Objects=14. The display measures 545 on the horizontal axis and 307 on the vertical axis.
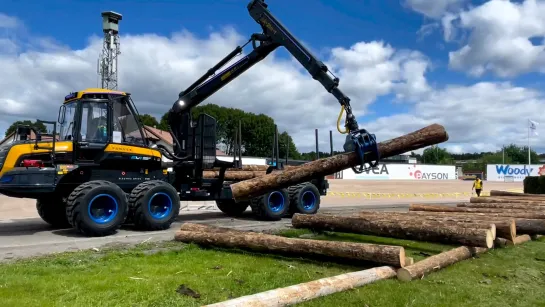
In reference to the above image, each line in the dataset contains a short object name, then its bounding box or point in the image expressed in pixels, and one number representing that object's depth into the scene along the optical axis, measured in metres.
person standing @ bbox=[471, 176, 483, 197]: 29.38
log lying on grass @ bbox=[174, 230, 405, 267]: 6.49
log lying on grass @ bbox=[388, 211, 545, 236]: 8.99
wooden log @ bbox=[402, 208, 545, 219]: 11.22
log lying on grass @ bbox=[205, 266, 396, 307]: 4.63
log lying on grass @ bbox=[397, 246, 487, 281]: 6.30
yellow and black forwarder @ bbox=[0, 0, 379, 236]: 9.91
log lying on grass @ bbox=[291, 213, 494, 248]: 7.96
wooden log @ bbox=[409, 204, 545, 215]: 12.44
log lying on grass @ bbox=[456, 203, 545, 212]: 13.01
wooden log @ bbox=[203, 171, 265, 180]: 13.77
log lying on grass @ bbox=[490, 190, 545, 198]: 17.67
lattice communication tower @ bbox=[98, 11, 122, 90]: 39.59
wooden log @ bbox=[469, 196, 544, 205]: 15.25
